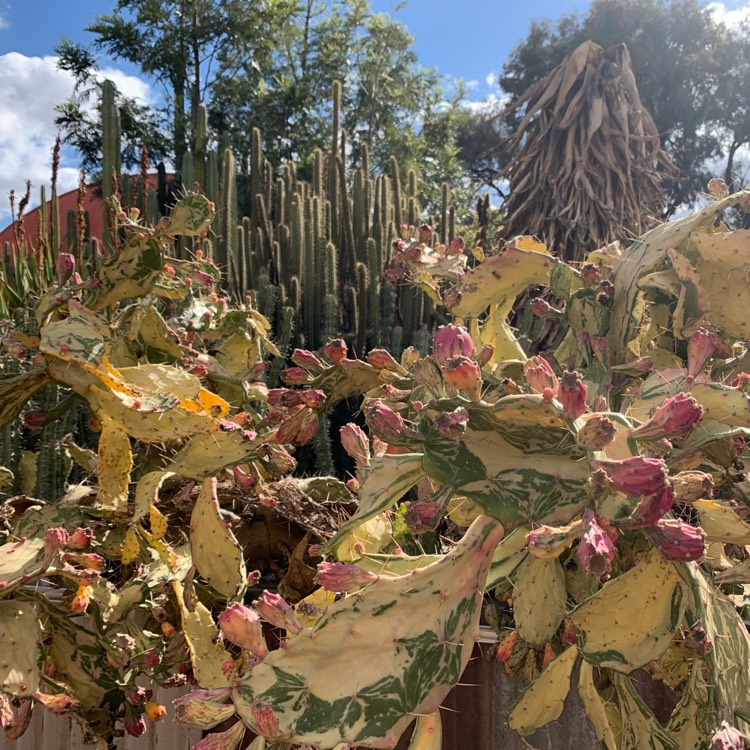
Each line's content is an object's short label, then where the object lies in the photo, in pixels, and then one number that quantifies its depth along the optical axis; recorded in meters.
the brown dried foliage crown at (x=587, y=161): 3.72
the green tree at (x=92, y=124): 13.59
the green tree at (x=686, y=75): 13.60
